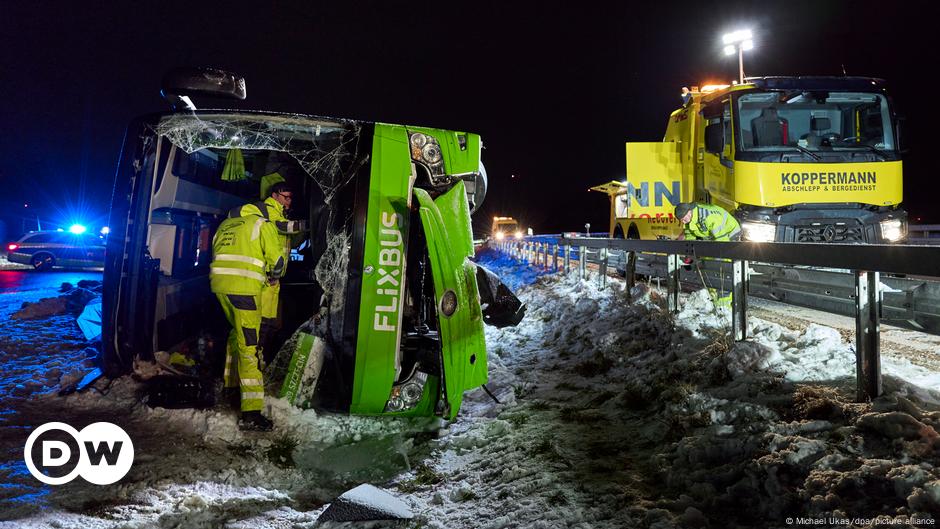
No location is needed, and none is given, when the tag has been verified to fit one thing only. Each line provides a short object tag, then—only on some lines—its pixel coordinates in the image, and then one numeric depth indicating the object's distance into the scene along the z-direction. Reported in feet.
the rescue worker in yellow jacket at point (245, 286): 13.56
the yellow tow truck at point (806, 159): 26.78
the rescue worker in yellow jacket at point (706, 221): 22.89
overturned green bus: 13.08
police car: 65.62
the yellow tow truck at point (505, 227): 136.36
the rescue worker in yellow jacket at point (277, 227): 14.55
